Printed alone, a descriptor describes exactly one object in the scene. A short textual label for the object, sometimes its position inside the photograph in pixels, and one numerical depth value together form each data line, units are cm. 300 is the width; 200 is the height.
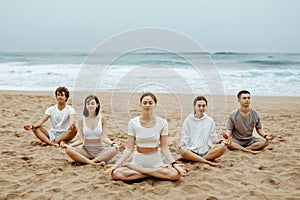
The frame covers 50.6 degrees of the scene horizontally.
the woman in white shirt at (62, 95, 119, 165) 465
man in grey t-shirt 539
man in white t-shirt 566
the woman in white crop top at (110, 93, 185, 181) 390
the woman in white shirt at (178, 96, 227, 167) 468
